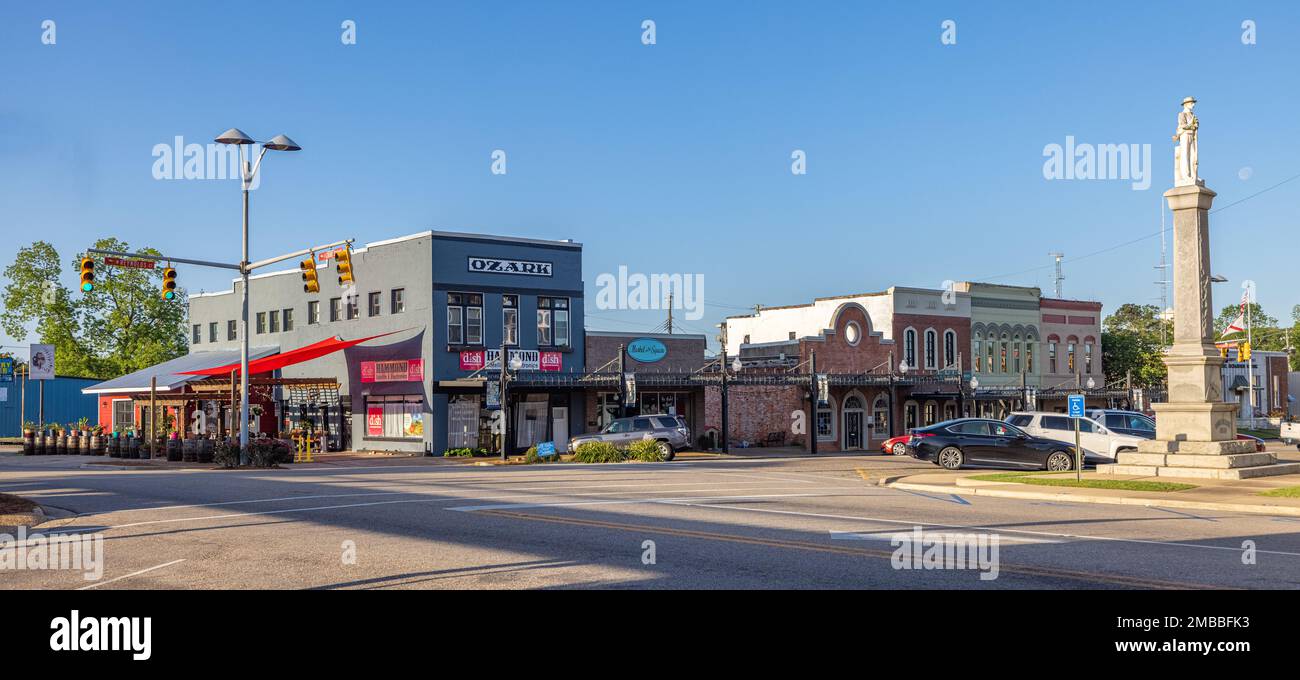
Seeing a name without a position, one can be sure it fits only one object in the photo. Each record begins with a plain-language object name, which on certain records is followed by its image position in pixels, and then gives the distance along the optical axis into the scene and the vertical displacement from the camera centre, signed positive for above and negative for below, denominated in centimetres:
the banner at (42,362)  5534 +104
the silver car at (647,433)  3684 -200
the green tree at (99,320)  6681 +421
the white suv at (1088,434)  3017 -179
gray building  4150 +166
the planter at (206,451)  3550 -240
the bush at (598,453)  3559 -261
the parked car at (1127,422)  3072 -149
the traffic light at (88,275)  2687 +277
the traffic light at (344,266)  2797 +304
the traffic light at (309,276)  2972 +297
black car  2839 -206
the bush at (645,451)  3603 -259
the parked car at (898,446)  4112 -283
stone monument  2381 -15
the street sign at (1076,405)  2277 -71
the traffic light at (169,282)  2919 +275
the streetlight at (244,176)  2811 +605
